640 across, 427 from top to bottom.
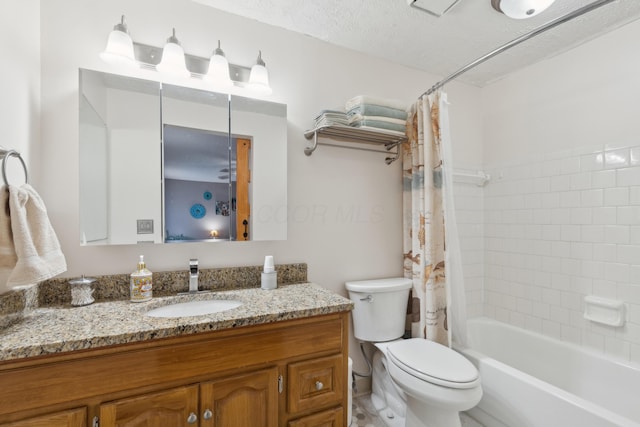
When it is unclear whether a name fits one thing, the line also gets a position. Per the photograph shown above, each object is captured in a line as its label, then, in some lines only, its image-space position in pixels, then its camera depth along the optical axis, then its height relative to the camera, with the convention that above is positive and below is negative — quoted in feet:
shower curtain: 5.57 -0.45
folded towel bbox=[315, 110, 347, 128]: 5.14 +1.78
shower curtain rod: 3.64 +2.65
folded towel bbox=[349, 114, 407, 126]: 5.43 +1.88
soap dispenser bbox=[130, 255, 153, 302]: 4.03 -0.94
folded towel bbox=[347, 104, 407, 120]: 5.44 +2.03
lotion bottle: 4.82 -0.99
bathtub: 4.03 -2.91
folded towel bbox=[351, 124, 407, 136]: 5.41 +1.66
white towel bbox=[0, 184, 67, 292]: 2.91 -0.21
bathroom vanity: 2.73 -1.63
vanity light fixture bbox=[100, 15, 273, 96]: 4.16 +2.45
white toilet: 4.18 -2.39
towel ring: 2.89 +0.66
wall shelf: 5.32 +1.59
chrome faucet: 4.50 -0.91
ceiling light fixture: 4.55 +3.37
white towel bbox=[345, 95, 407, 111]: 5.45 +2.21
